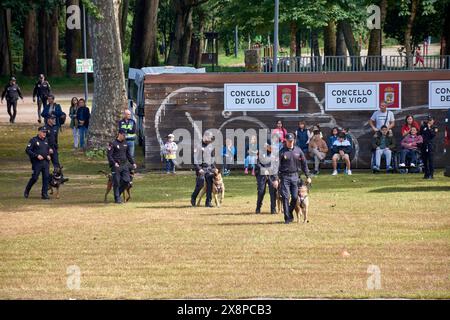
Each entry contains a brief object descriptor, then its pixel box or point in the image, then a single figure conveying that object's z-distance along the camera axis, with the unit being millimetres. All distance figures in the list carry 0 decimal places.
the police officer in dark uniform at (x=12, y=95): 48469
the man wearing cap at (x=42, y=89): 47844
